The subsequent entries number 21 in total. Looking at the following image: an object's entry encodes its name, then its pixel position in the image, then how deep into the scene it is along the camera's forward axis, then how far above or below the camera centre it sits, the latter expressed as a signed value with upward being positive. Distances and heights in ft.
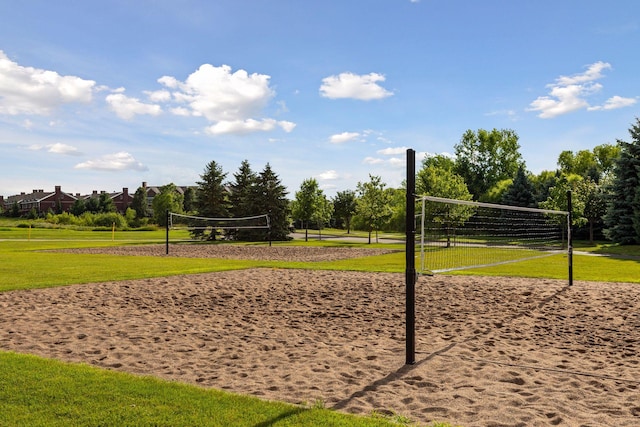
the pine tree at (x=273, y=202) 135.95 +4.05
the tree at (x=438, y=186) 116.26 +7.81
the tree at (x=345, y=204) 181.68 +4.96
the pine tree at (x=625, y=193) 97.25 +5.22
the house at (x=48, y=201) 310.65 +9.01
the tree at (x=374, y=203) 116.98 +3.43
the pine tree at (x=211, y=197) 140.87 +5.63
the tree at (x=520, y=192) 152.15 +8.18
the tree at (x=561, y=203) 94.63 +3.13
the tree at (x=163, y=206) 224.39 +4.80
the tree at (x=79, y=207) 262.26 +4.43
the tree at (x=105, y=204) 262.20 +6.15
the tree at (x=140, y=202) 262.06 +7.38
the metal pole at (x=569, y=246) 37.49 -2.19
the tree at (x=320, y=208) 133.90 +2.45
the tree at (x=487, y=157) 231.30 +28.81
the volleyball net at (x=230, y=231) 138.51 -4.22
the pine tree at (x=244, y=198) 138.21 +5.23
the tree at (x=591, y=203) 116.16 +3.81
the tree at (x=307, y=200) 132.67 +4.56
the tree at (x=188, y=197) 261.44 +10.19
